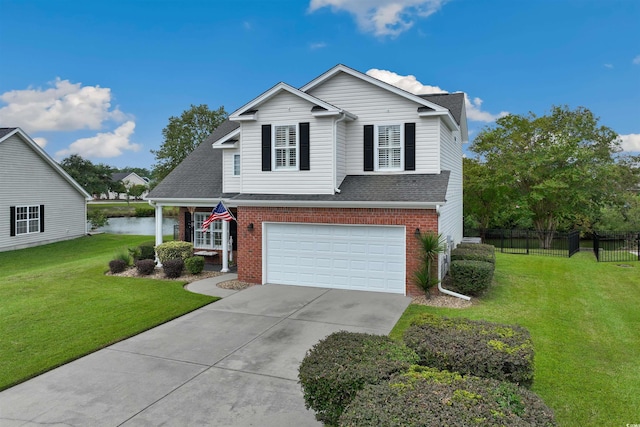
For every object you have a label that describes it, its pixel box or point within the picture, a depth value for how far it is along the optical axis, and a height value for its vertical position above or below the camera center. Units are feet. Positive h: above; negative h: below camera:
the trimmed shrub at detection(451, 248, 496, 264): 40.91 -5.26
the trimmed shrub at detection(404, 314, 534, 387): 14.79 -5.57
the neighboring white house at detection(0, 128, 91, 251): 68.90 +1.41
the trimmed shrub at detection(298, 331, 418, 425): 14.01 -5.92
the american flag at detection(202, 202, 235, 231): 44.70 -1.06
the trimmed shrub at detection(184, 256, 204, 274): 46.98 -6.96
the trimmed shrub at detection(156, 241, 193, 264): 48.21 -5.59
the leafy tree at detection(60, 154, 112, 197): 160.66 +13.31
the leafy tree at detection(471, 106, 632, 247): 79.92 +8.36
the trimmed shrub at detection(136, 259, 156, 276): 47.34 -7.34
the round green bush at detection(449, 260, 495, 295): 35.53 -6.35
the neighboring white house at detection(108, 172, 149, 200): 288.71 +20.46
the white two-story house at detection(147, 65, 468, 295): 37.96 +2.39
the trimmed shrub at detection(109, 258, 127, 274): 49.19 -7.52
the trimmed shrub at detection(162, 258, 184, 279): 45.44 -7.16
